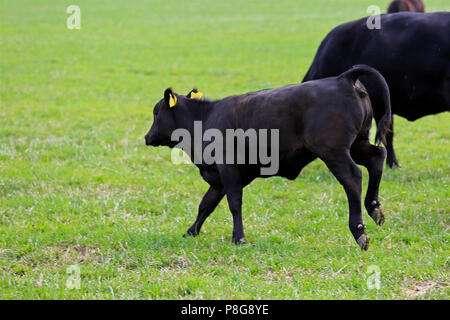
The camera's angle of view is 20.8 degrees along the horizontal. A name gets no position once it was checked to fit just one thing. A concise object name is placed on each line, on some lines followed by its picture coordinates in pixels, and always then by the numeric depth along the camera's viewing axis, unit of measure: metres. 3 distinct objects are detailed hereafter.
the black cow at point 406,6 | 22.98
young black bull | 10.20
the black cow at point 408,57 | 14.26
